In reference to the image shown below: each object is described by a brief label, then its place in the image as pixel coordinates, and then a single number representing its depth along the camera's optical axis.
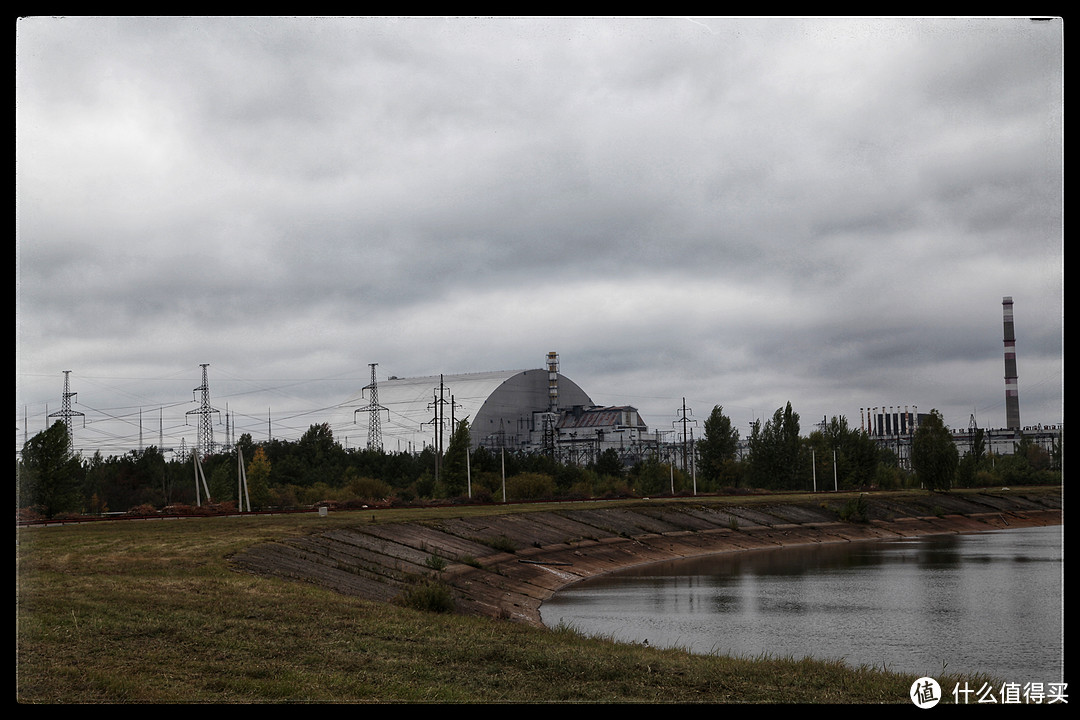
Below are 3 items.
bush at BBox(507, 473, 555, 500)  71.62
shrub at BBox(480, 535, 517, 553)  39.53
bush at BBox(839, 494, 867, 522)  65.69
